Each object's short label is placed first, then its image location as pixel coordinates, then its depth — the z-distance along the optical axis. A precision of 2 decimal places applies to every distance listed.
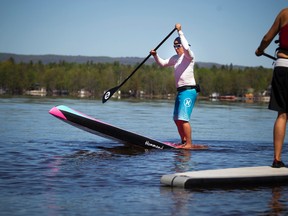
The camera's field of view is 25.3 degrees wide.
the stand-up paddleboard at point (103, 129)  10.27
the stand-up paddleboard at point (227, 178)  6.08
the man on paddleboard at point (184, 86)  10.72
